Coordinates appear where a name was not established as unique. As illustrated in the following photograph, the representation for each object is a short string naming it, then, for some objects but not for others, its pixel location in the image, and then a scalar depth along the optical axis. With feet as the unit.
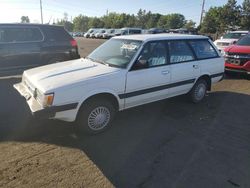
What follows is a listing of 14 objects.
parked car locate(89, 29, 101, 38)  117.51
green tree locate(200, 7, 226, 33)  107.93
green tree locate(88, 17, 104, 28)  214.09
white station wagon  9.70
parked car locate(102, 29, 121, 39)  104.39
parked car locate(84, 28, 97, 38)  122.01
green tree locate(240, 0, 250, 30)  100.52
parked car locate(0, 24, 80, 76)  17.81
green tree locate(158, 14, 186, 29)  193.29
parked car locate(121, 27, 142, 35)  85.26
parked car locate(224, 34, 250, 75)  21.64
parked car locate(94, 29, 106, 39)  111.96
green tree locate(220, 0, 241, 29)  103.93
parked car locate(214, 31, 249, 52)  33.79
